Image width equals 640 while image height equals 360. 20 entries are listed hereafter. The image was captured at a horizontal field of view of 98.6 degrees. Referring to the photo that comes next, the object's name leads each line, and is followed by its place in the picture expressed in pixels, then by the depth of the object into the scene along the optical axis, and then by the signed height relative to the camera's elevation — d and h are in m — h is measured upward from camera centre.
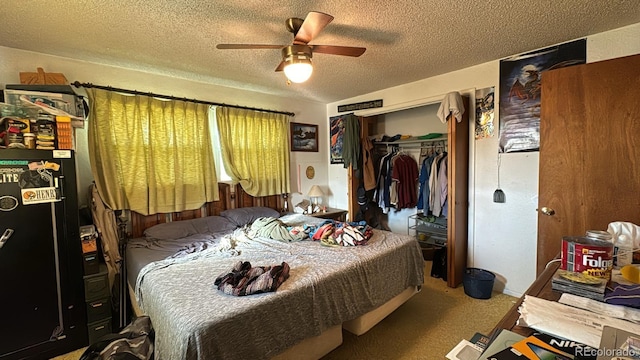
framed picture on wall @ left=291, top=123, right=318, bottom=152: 4.24 +0.50
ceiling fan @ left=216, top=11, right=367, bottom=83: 1.80 +0.80
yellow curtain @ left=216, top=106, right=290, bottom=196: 3.46 +0.28
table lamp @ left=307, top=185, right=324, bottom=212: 4.23 -0.38
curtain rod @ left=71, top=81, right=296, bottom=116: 2.50 +0.80
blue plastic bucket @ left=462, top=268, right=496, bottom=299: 2.78 -1.22
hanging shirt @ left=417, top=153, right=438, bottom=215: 3.62 -0.21
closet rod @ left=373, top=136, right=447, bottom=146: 3.53 +0.35
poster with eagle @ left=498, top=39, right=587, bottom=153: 2.49 +0.70
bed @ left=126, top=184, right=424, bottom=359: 1.36 -0.73
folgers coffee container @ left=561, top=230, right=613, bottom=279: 0.93 -0.32
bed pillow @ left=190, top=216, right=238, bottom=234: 3.00 -0.62
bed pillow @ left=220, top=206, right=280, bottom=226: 3.29 -0.56
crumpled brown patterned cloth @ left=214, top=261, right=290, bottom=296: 1.56 -0.66
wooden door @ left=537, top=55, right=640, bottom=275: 1.64 +0.09
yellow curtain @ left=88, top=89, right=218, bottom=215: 2.61 +0.19
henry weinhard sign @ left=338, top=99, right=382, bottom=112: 3.92 +0.92
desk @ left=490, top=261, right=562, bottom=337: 0.77 -0.45
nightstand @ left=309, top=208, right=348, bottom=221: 3.89 -0.68
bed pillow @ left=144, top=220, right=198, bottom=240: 2.74 -0.61
